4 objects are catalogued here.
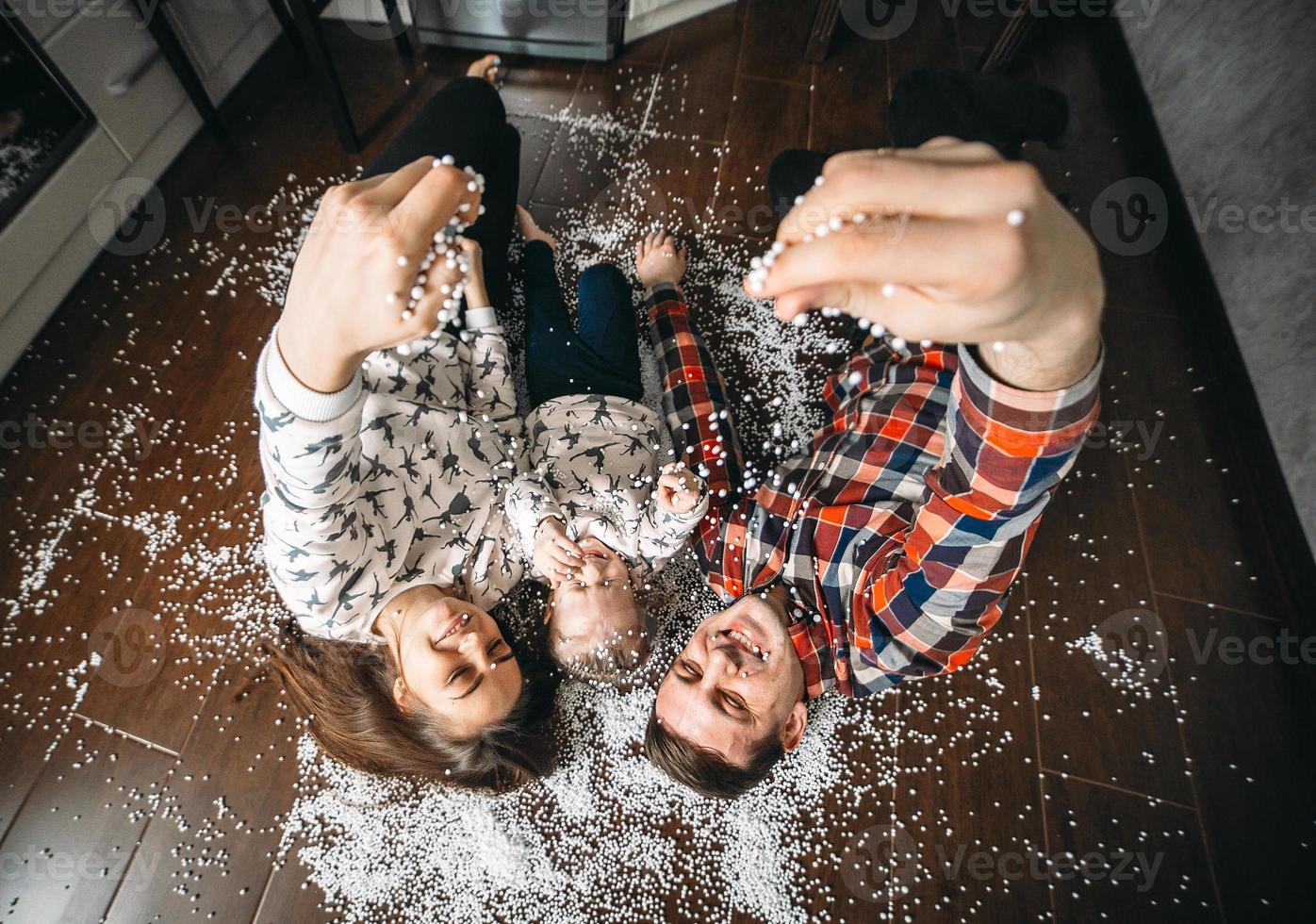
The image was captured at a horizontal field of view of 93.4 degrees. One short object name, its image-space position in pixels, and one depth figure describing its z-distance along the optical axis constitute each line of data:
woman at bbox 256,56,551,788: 0.59
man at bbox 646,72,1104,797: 0.47
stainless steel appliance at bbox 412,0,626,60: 1.76
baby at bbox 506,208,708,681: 1.08
